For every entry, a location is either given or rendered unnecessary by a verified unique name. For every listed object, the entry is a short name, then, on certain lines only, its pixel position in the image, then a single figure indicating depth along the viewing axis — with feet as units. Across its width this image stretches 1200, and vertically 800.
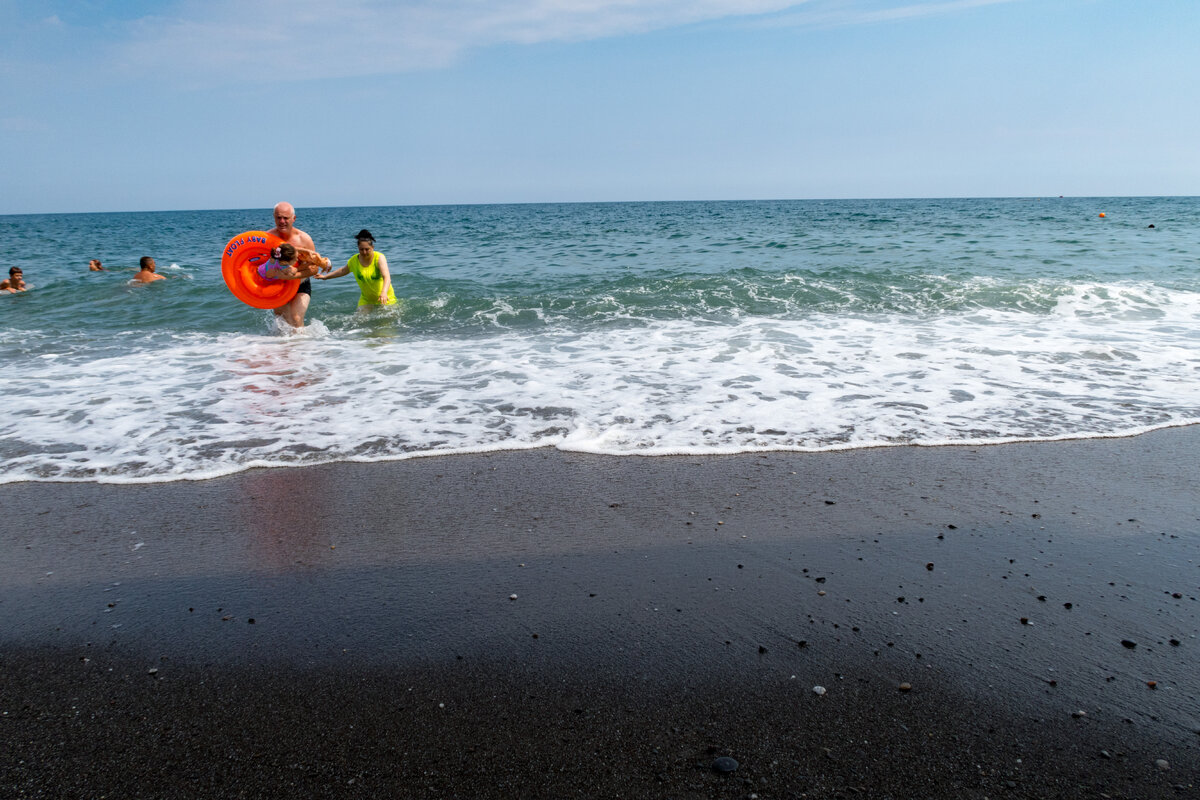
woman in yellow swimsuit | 30.55
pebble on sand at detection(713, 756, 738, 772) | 6.08
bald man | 26.64
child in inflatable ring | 27.48
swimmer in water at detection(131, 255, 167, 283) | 45.57
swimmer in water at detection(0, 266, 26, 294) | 42.56
